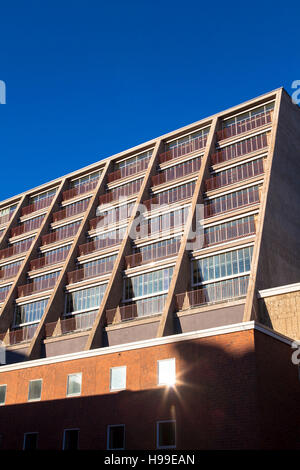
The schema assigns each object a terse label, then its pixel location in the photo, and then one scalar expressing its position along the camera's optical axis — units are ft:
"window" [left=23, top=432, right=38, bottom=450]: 87.51
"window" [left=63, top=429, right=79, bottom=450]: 82.99
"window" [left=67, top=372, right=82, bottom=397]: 88.02
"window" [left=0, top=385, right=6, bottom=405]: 96.99
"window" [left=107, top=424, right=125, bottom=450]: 78.59
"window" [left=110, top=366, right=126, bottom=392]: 83.76
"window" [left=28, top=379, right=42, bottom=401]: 92.73
